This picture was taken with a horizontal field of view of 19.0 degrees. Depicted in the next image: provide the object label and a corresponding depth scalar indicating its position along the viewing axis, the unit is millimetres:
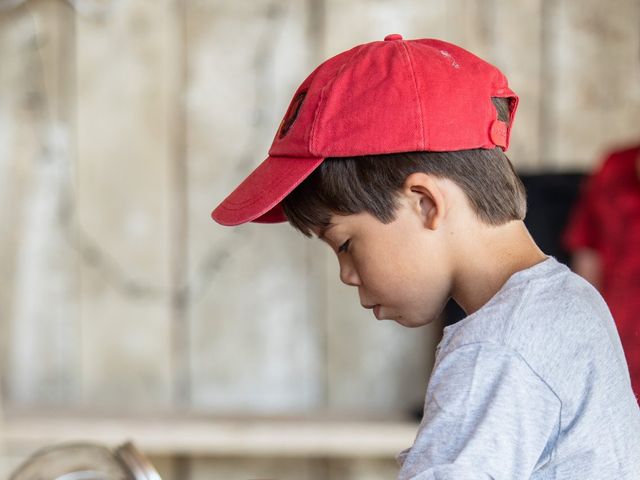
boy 1269
